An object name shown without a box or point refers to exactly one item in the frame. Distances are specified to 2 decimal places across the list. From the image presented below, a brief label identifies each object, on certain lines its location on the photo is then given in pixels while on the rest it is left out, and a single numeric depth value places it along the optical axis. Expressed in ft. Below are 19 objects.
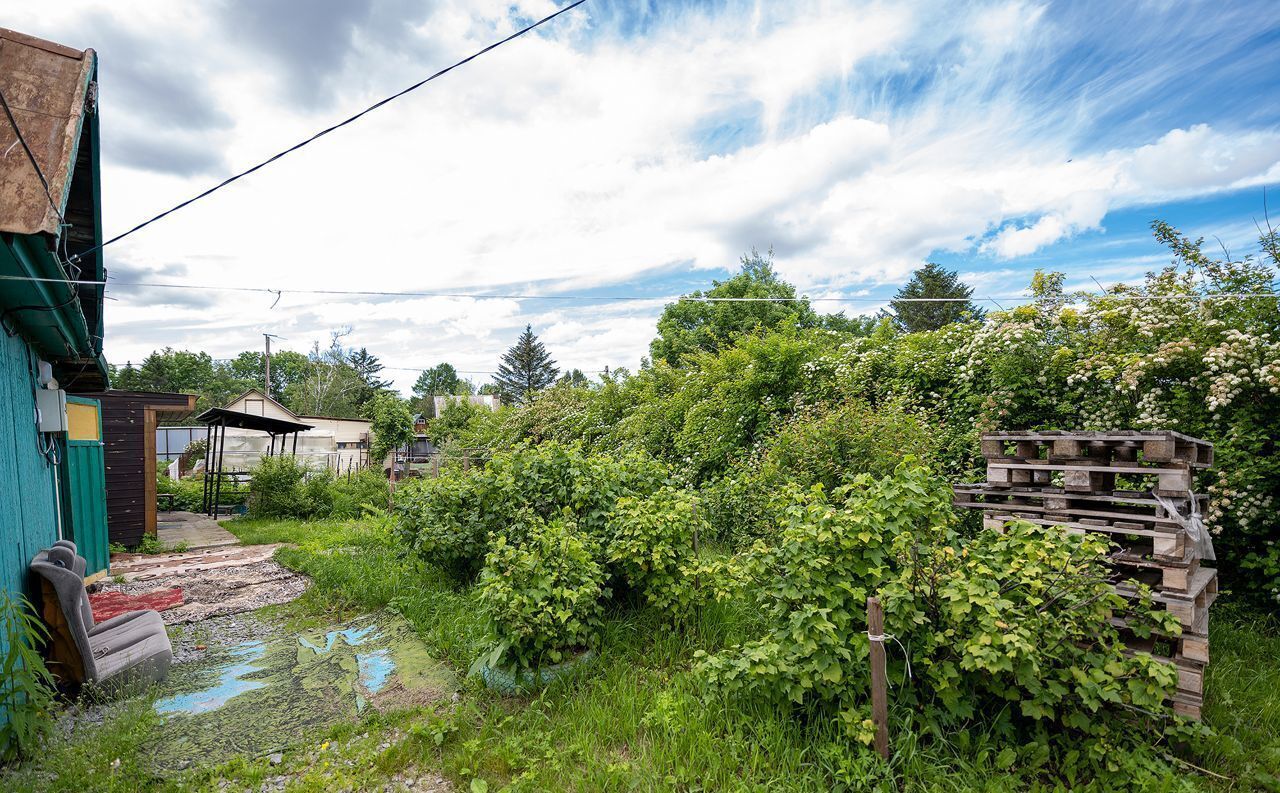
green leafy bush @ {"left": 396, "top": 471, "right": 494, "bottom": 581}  16.84
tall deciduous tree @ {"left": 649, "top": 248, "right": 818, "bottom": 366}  77.77
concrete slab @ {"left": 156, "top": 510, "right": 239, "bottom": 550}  30.26
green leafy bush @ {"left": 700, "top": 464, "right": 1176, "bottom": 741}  7.71
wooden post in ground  7.95
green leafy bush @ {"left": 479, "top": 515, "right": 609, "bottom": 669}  10.84
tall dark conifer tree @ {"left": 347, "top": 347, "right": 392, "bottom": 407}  151.64
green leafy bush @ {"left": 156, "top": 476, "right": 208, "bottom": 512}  44.51
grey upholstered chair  11.19
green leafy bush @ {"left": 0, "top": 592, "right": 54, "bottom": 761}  8.72
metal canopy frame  39.58
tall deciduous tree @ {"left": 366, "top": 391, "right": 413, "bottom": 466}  69.72
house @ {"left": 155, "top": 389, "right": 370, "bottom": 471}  61.82
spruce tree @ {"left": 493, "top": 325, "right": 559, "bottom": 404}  147.23
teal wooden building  7.44
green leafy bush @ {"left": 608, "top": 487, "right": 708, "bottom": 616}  12.32
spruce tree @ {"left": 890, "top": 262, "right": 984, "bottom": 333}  100.01
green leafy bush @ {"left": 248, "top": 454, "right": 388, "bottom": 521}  38.91
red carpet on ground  17.94
